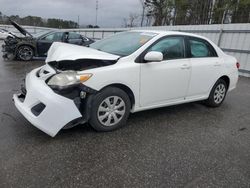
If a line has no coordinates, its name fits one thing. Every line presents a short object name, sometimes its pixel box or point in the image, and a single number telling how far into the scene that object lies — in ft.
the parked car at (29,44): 26.35
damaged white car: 7.94
